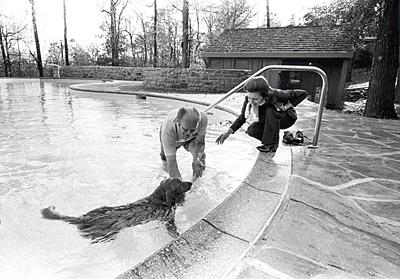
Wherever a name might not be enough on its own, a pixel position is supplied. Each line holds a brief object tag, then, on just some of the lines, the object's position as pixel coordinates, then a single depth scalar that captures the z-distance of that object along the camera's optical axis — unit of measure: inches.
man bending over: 87.6
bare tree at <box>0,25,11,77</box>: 878.7
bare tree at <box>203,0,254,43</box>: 979.6
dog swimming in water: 88.4
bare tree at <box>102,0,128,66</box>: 976.9
